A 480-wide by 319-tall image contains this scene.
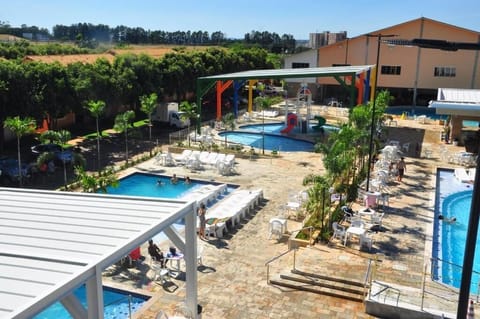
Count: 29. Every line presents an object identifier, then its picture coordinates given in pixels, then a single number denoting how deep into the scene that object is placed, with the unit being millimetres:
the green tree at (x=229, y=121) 33281
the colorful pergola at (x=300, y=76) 29797
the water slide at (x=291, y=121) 35175
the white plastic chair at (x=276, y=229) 16359
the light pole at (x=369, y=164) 19188
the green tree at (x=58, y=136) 22962
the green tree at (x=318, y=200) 16203
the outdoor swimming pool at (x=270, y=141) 31125
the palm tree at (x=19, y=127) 21422
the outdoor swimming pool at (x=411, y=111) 46819
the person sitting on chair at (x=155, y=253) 14102
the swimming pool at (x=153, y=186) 22359
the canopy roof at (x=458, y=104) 27975
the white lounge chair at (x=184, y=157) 26250
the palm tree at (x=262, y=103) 41212
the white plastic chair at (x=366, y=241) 14625
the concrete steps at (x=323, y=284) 12148
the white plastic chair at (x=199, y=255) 14212
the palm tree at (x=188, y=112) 32375
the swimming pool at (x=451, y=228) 14156
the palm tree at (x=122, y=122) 27078
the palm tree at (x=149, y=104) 30097
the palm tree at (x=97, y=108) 25734
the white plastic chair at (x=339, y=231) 15336
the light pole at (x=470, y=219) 6211
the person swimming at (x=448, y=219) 17828
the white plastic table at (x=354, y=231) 14742
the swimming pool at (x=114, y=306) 12160
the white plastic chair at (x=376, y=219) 16406
